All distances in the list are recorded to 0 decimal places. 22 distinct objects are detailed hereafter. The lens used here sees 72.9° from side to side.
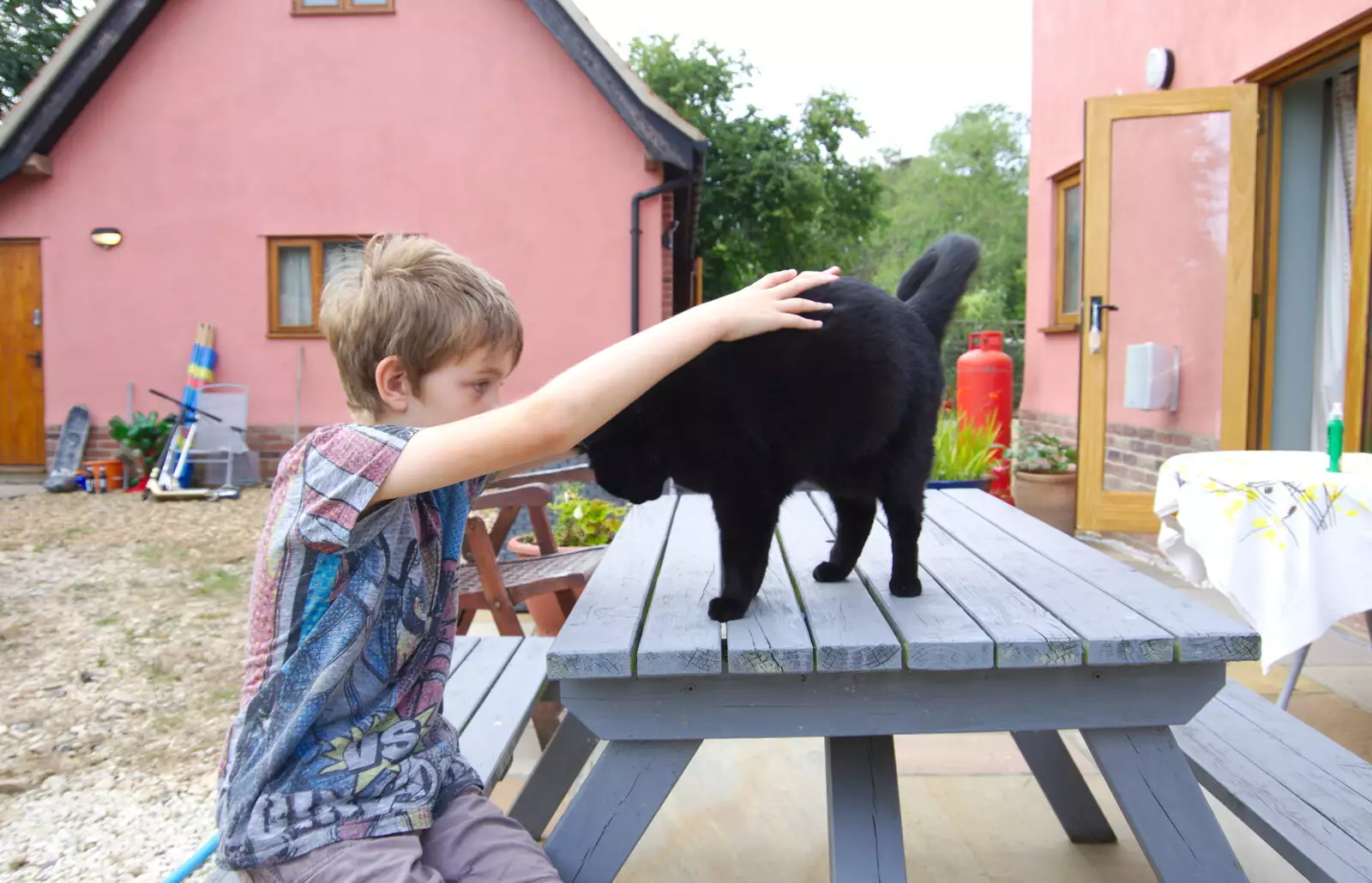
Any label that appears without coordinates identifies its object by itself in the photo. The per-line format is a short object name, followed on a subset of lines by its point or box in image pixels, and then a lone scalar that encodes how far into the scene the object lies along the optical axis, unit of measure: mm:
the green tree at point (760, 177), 15531
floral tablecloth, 1935
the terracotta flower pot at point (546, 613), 2986
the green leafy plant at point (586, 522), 3785
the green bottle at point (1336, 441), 2174
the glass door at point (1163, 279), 4203
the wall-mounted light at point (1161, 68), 4723
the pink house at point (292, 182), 7824
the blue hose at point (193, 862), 1688
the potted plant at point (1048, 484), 5309
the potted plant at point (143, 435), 7699
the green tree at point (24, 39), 12078
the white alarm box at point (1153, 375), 4645
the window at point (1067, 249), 6391
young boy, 1088
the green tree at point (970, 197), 21516
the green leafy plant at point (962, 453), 4457
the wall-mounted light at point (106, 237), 7980
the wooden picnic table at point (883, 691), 1157
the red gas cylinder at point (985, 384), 6543
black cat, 1288
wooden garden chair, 2455
